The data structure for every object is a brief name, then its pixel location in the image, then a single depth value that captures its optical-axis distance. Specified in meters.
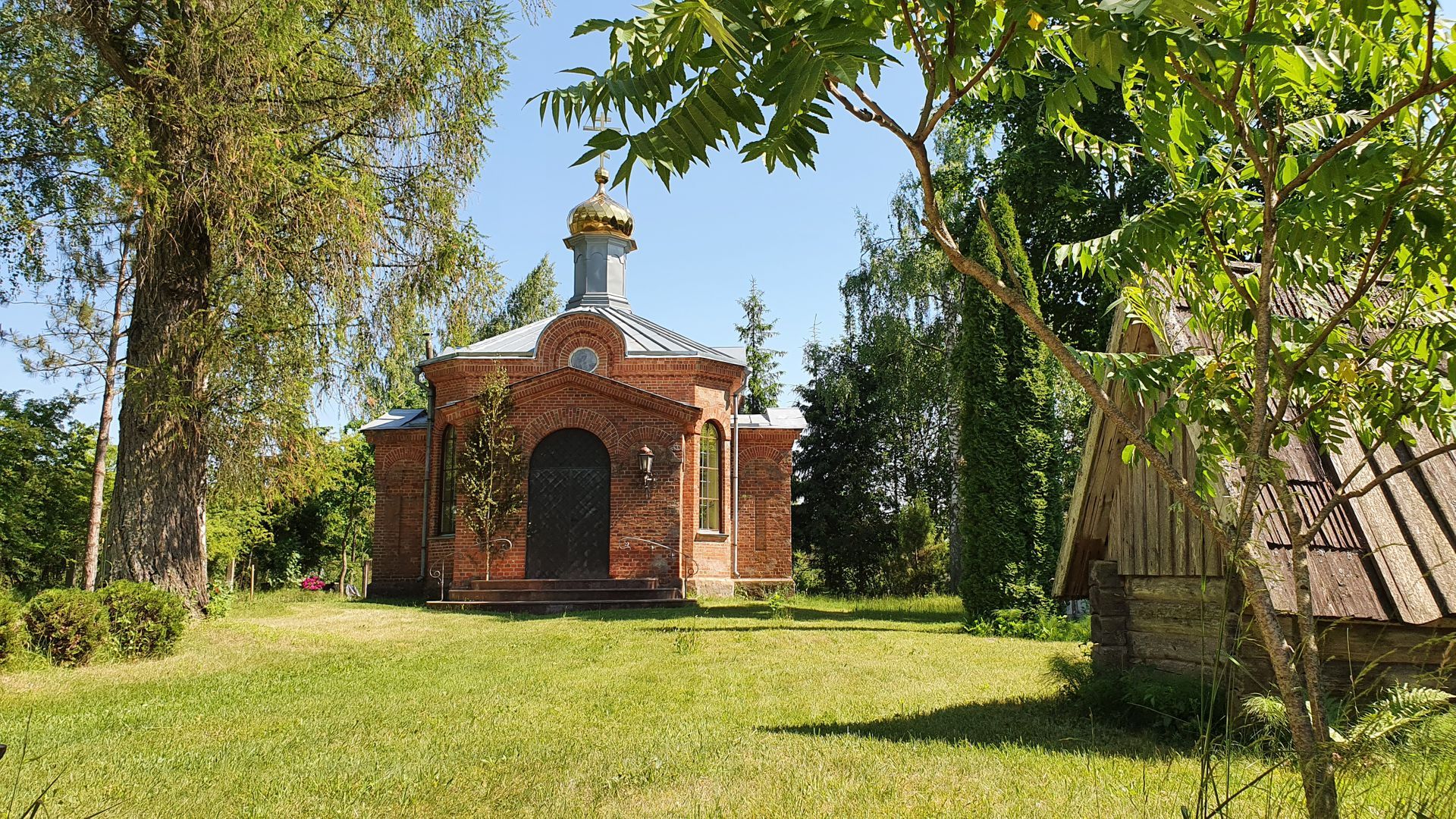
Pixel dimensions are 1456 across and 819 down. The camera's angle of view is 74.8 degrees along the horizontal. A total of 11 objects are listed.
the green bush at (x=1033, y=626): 13.44
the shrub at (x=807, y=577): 31.01
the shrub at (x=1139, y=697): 5.87
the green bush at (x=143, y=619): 9.51
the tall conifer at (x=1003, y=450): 14.62
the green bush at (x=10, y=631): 8.26
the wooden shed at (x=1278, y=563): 5.14
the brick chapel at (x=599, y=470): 18.45
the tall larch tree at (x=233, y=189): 9.80
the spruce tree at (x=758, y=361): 36.09
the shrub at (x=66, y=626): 8.84
